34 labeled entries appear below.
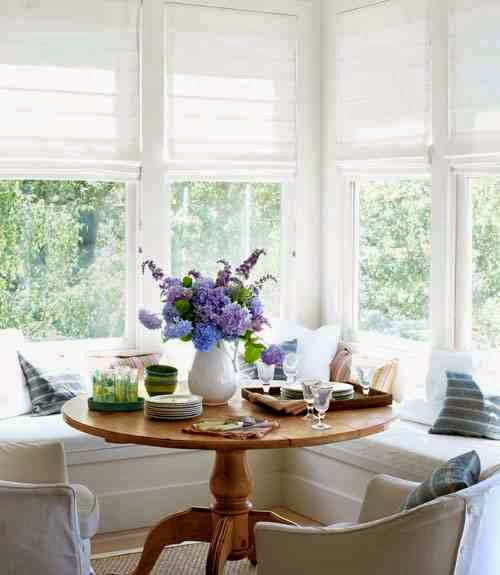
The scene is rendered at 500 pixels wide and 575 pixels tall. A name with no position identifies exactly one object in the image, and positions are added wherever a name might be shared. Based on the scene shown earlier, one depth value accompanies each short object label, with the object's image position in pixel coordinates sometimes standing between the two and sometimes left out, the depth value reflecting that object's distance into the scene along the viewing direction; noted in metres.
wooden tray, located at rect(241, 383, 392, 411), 3.55
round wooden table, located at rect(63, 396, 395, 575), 3.10
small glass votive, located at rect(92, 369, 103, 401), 3.50
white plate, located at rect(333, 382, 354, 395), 3.62
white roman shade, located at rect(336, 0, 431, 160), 4.87
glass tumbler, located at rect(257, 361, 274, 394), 3.72
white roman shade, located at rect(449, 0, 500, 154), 4.45
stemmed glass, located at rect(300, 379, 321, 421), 3.31
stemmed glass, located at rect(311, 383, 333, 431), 3.27
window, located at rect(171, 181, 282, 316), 5.35
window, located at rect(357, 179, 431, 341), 4.99
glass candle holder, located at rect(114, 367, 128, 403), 3.50
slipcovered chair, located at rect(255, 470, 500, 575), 2.35
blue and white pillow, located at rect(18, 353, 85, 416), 4.58
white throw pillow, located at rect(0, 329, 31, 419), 4.48
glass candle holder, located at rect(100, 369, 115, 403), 3.49
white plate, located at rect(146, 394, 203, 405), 3.37
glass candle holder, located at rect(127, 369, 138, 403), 3.52
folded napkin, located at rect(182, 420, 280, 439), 3.12
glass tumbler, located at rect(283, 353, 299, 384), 3.74
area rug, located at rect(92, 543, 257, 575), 3.98
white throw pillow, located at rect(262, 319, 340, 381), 5.12
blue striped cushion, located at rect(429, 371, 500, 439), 4.12
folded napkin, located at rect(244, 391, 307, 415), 3.44
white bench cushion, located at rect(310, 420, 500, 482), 3.96
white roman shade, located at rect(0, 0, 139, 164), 4.81
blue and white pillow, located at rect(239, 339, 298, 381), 4.86
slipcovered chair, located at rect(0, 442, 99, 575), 2.62
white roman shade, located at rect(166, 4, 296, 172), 5.20
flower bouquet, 3.46
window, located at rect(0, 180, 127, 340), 4.97
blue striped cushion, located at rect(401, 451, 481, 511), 2.49
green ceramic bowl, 3.67
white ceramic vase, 3.59
